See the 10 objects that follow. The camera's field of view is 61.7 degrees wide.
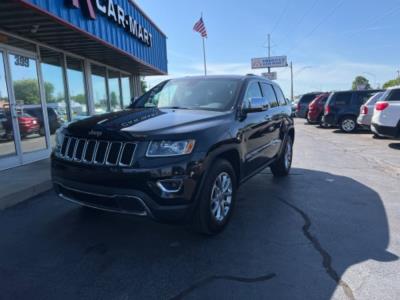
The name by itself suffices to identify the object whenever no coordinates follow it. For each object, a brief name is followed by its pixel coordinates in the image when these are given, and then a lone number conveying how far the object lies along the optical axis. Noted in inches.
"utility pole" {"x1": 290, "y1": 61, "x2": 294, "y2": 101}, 2626.0
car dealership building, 263.5
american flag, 925.8
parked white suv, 352.5
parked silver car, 460.8
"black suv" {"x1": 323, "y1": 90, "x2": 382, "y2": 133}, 559.2
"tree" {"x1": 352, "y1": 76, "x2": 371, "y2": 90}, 4047.5
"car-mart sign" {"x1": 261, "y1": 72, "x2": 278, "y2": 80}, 2115.7
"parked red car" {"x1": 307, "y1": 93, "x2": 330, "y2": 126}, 679.1
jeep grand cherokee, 119.4
